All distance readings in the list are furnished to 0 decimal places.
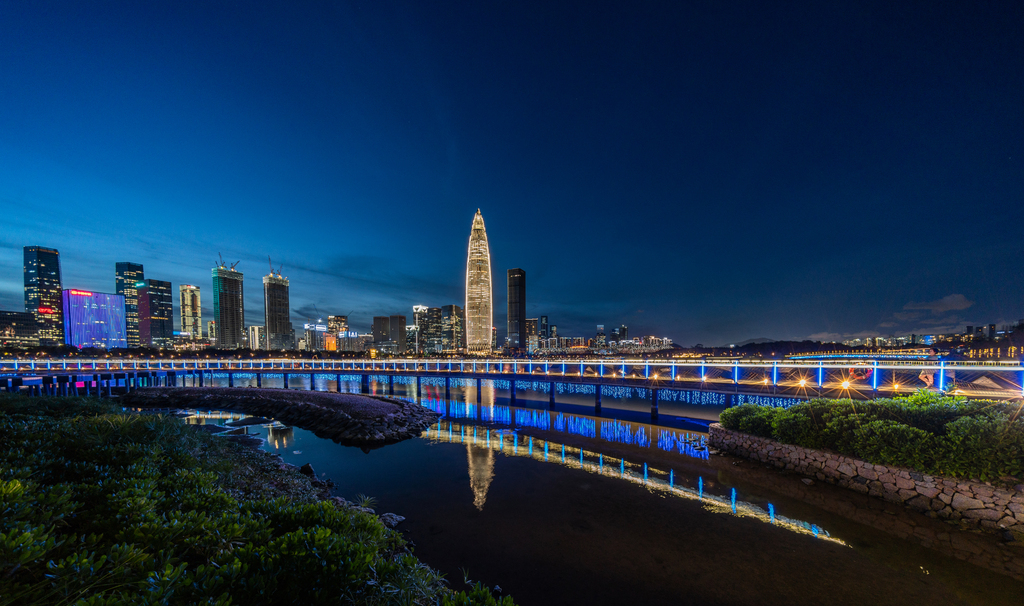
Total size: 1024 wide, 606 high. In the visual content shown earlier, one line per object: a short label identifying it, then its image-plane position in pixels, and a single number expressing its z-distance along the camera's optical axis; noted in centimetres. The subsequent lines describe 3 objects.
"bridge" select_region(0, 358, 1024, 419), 2222
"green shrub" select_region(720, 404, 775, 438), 1723
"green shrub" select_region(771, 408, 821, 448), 1522
